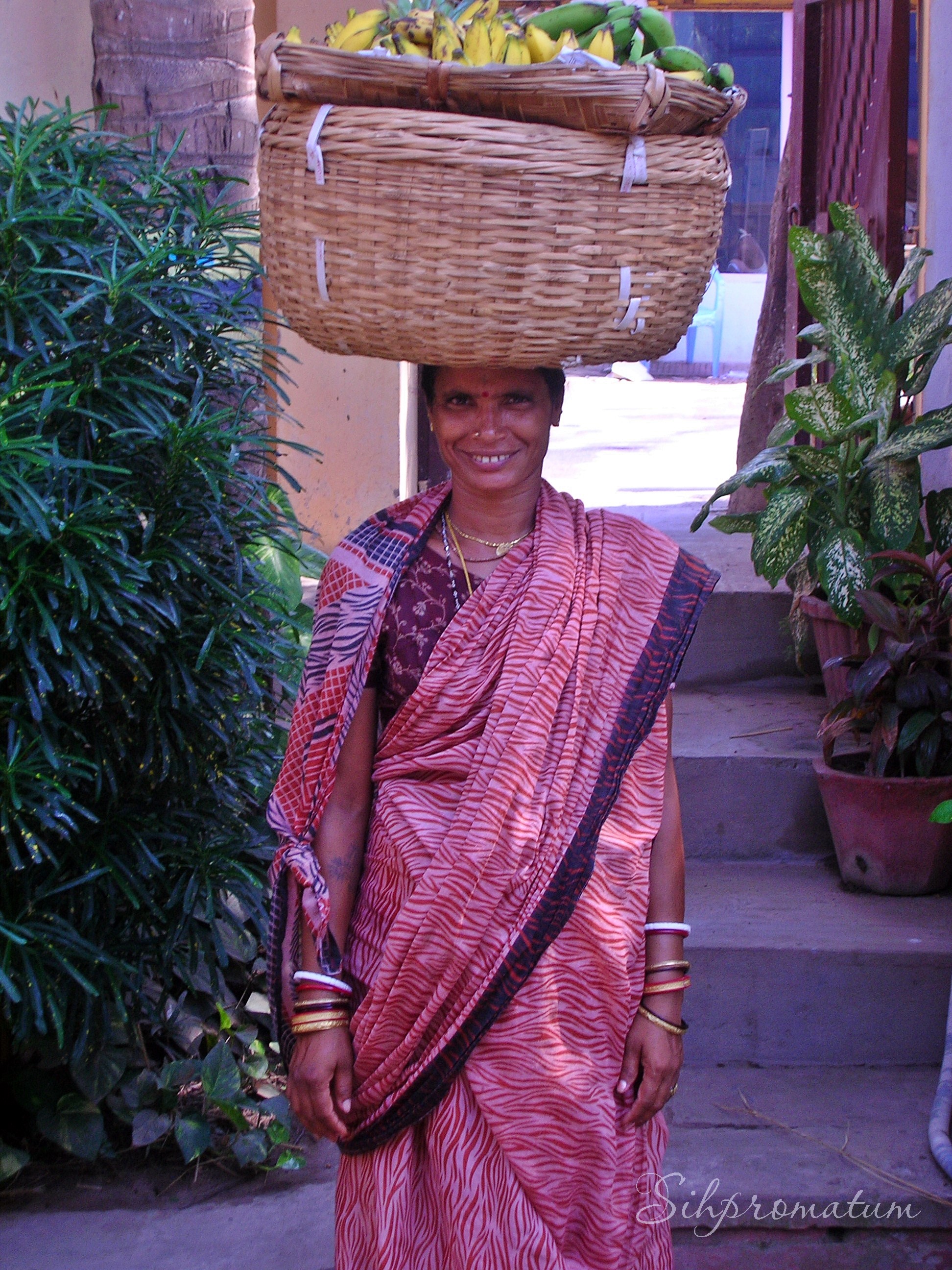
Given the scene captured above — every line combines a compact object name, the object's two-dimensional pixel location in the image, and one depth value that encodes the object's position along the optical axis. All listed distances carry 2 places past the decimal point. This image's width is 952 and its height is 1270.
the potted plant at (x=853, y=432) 3.51
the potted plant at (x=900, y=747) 3.39
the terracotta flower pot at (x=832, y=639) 3.84
